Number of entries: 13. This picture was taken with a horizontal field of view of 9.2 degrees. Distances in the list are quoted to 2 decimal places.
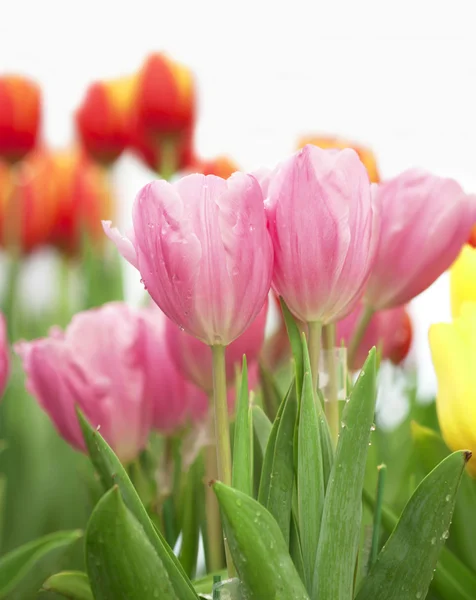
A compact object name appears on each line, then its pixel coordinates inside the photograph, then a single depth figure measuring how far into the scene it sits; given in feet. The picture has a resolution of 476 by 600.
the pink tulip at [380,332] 3.93
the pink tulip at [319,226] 3.40
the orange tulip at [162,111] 5.38
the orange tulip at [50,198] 5.97
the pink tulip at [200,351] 3.79
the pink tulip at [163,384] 3.94
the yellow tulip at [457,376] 3.53
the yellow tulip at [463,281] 3.65
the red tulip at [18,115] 5.55
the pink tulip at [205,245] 3.38
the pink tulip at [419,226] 3.59
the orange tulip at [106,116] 6.06
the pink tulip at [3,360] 4.00
